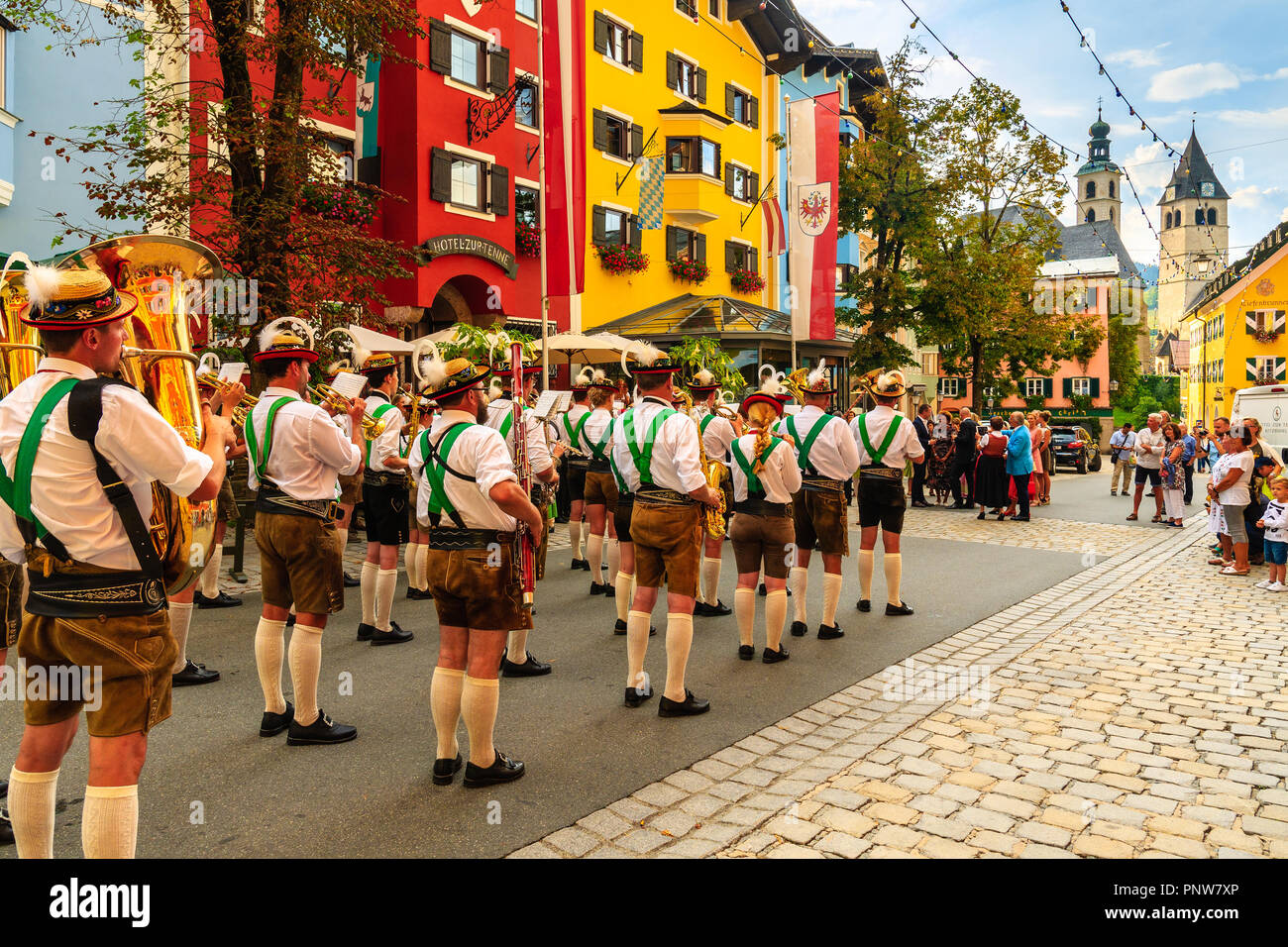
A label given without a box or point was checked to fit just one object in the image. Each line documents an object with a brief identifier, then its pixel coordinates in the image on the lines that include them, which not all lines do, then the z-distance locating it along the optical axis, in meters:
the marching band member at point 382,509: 7.39
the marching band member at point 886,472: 8.29
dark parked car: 32.06
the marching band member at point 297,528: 5.01
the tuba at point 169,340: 3.38
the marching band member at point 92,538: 2.90
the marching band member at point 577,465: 10.26
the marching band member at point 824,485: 7.64
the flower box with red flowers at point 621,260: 25.08
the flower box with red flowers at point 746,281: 30.45
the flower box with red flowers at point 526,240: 22.67
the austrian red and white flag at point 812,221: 18.98
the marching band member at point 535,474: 6.24
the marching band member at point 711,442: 7.64
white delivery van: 18.38
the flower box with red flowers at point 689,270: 27.62
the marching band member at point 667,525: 5.54
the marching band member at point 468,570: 4.35
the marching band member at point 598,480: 9.04
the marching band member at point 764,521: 6.73
